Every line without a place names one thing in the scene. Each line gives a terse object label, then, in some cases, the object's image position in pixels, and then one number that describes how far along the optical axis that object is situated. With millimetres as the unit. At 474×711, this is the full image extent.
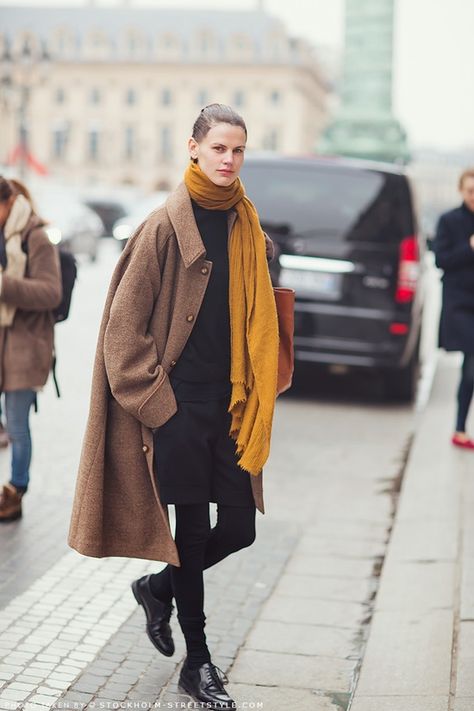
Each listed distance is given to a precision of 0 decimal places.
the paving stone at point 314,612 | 8748
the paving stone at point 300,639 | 8129
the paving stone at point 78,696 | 6950
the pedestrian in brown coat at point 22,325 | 10527
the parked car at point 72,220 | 53202
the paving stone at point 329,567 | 9908
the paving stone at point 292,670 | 7517
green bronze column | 48854
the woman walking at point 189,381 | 6624
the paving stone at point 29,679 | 7219
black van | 17760
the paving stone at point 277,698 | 7101
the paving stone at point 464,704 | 6772
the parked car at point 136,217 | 43033
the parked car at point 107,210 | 83584
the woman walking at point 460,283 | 14177
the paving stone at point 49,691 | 7029
